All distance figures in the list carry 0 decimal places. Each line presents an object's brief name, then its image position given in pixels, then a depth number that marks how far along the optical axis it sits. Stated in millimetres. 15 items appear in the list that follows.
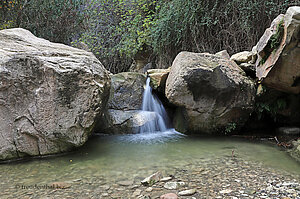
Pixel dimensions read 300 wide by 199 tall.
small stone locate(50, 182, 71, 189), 2434
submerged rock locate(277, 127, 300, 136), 4655
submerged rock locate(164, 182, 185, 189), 2398
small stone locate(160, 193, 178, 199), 2146
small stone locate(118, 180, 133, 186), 2523
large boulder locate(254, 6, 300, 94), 3559
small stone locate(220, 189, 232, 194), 2248
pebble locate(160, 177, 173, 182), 2578
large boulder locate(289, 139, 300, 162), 3343
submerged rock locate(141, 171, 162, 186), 2484
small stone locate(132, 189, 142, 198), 2258
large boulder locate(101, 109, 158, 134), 5375
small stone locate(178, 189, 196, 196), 2229
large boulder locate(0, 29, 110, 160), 3209
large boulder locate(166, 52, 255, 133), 4562
